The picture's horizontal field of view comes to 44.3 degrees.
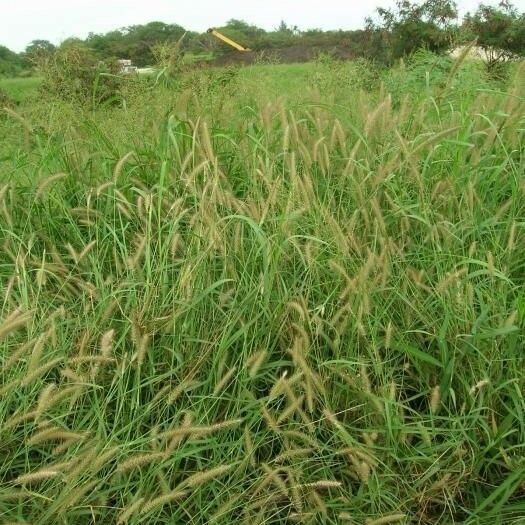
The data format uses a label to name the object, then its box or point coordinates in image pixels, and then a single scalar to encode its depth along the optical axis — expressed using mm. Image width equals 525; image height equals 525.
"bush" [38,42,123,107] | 3385
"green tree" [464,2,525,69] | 8539
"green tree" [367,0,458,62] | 7242
